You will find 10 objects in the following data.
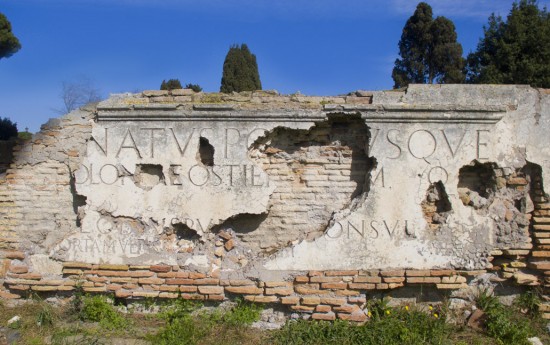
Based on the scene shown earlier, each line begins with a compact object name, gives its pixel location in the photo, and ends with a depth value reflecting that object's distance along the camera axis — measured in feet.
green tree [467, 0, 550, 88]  48.42
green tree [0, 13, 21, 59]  56.95
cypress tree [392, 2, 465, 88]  67.87
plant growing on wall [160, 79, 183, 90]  77.61
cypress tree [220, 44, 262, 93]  67.67
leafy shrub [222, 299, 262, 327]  14.86
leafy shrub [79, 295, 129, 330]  14.84
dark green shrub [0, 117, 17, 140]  49.14
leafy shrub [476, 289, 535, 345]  13.92
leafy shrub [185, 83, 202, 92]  79.10
